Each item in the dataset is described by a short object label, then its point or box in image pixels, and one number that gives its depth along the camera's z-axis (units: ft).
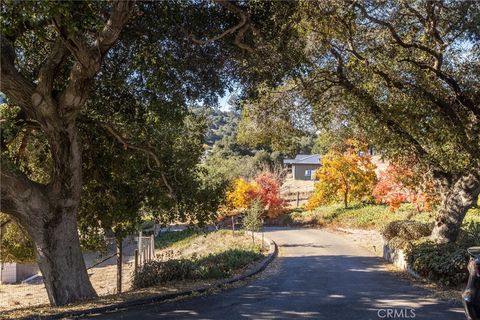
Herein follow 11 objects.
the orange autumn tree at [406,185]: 52.54
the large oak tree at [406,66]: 34.91
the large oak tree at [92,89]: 27.99
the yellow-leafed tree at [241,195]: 103.41
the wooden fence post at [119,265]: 44.27
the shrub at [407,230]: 55.42
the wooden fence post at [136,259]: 42.00
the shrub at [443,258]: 36.55
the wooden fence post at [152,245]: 63.82
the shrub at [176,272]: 38.04
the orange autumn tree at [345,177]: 109.81
